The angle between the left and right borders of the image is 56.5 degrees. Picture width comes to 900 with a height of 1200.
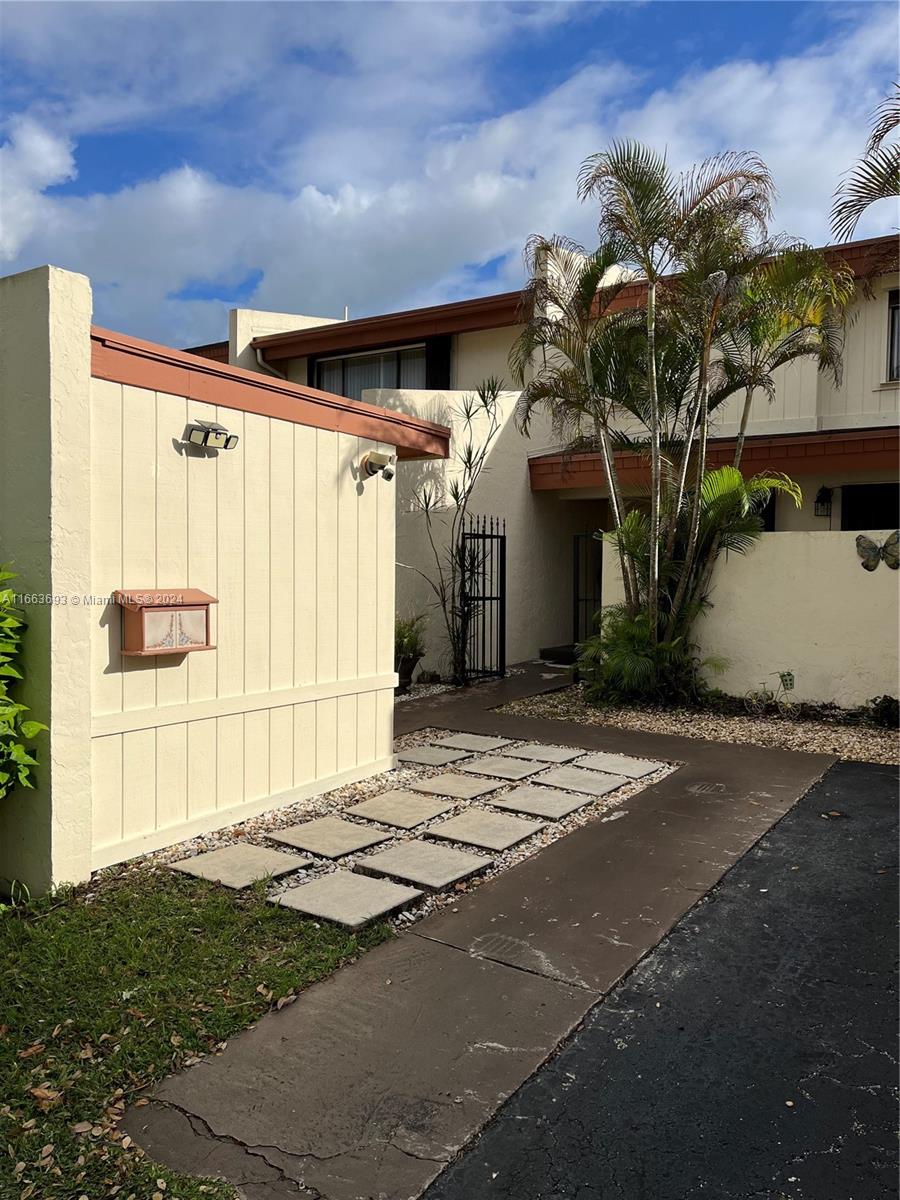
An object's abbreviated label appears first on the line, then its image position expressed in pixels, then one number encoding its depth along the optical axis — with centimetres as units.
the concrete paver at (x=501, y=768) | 611
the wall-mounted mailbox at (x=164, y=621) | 411
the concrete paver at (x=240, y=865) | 401
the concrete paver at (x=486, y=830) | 462
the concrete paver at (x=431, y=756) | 645
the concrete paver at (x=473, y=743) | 699
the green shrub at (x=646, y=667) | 855
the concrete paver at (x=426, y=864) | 405
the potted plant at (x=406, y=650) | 952
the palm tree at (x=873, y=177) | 608
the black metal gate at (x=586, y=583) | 1280
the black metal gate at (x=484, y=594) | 1038
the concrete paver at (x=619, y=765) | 621
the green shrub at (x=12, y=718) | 360
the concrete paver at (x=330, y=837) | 443
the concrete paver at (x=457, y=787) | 557
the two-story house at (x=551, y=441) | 1016
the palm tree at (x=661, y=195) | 762
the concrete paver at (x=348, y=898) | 360
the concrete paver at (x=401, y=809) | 496
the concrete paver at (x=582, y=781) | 574
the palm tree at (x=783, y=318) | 767
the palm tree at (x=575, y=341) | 847
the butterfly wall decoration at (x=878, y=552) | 775
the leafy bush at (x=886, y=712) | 777
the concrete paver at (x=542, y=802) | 519
